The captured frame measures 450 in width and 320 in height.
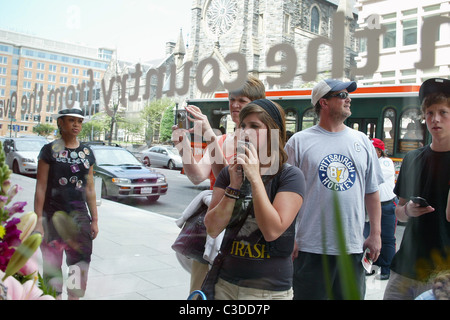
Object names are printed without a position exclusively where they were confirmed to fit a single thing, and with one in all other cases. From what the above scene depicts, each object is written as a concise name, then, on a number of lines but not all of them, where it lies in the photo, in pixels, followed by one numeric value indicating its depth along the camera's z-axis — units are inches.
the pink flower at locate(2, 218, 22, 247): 24.9
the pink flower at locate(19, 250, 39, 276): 27.6
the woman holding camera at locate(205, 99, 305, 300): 48.2
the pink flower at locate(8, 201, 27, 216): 25.2
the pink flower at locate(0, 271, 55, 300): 24.4
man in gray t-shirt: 66.6
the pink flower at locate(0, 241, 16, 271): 25.3
